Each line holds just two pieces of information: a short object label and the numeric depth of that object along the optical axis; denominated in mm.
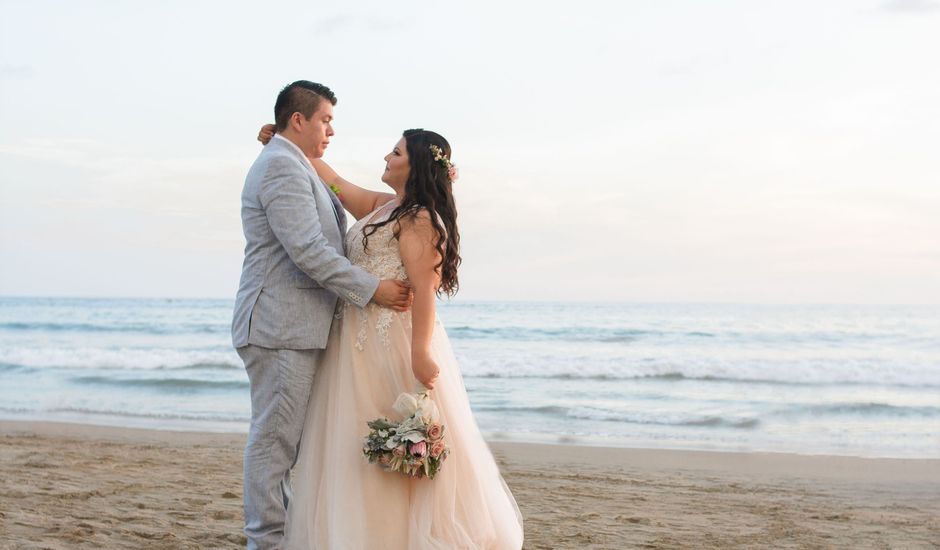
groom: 3475
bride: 3498
